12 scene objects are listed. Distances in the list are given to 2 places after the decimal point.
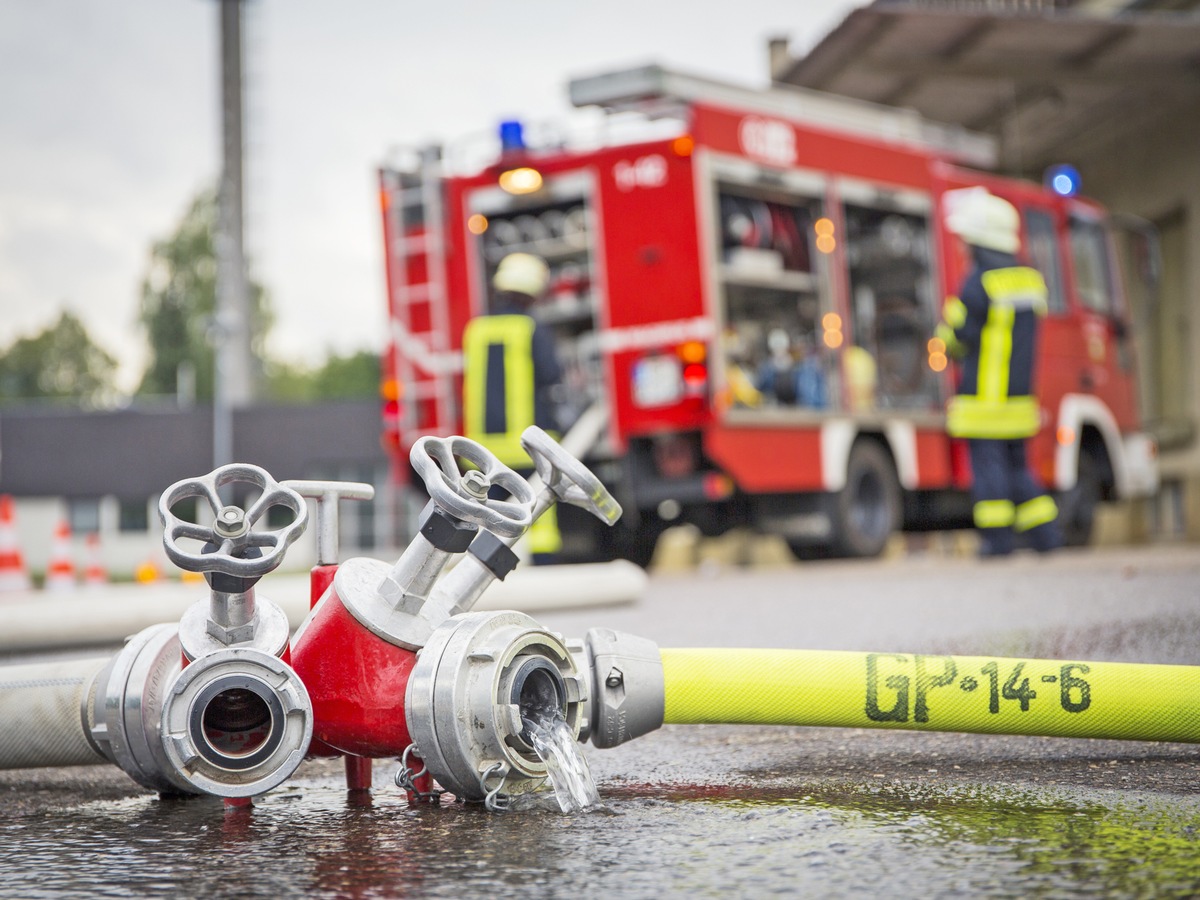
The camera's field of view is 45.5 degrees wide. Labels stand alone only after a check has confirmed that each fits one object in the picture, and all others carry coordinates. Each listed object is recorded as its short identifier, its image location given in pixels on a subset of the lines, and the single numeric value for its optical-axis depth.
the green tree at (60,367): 64.88
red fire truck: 8.66
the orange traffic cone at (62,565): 11.22
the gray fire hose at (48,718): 2.74
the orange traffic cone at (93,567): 12.96
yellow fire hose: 2.52
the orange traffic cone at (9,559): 11.18
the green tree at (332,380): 66.12
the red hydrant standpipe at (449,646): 2.22
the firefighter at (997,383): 8.27
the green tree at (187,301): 51.16
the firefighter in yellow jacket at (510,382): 8.12
